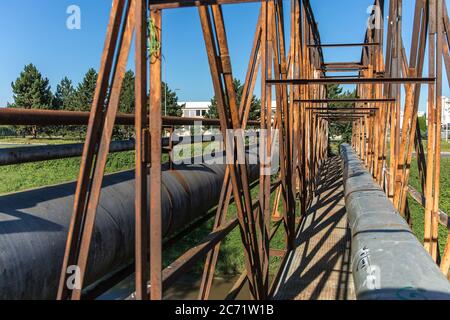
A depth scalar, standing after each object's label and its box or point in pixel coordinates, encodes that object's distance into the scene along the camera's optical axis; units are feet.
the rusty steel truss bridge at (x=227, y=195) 7.45
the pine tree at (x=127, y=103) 135.21
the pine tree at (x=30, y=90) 169.78
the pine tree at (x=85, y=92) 183.83
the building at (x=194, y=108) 266.98
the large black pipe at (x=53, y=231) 6.09
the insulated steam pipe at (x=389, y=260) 8.13
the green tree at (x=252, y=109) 177.72
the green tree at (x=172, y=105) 186.29
